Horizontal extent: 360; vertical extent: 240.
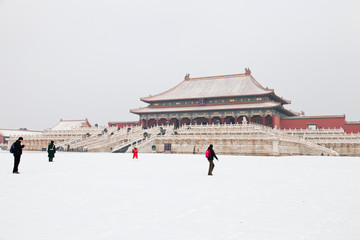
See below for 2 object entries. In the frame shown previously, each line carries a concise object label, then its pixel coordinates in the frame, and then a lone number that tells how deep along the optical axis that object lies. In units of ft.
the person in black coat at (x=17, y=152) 43.25
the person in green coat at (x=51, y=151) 65.34
